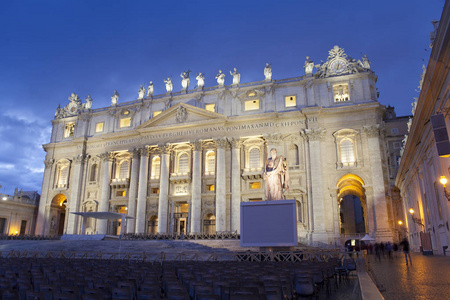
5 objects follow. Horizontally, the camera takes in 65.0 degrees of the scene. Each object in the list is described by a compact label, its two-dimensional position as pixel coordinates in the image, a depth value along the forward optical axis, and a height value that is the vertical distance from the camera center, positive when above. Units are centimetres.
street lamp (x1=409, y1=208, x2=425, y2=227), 2742 +153
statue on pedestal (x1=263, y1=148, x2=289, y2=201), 2334 +386
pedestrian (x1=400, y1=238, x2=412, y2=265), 1789 -53
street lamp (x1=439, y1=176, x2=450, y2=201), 1599 +252
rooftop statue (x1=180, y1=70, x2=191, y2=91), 5109 +2221
